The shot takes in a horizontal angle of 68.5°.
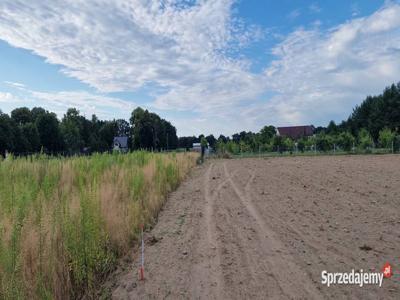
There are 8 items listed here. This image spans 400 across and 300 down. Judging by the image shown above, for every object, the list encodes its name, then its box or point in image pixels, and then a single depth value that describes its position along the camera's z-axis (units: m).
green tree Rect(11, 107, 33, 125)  57.33
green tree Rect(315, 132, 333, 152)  44.62
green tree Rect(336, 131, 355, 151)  42.81
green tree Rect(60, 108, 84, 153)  65.62
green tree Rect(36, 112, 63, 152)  52.50
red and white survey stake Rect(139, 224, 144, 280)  3.93
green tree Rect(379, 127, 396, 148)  40.67
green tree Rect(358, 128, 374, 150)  41.50
